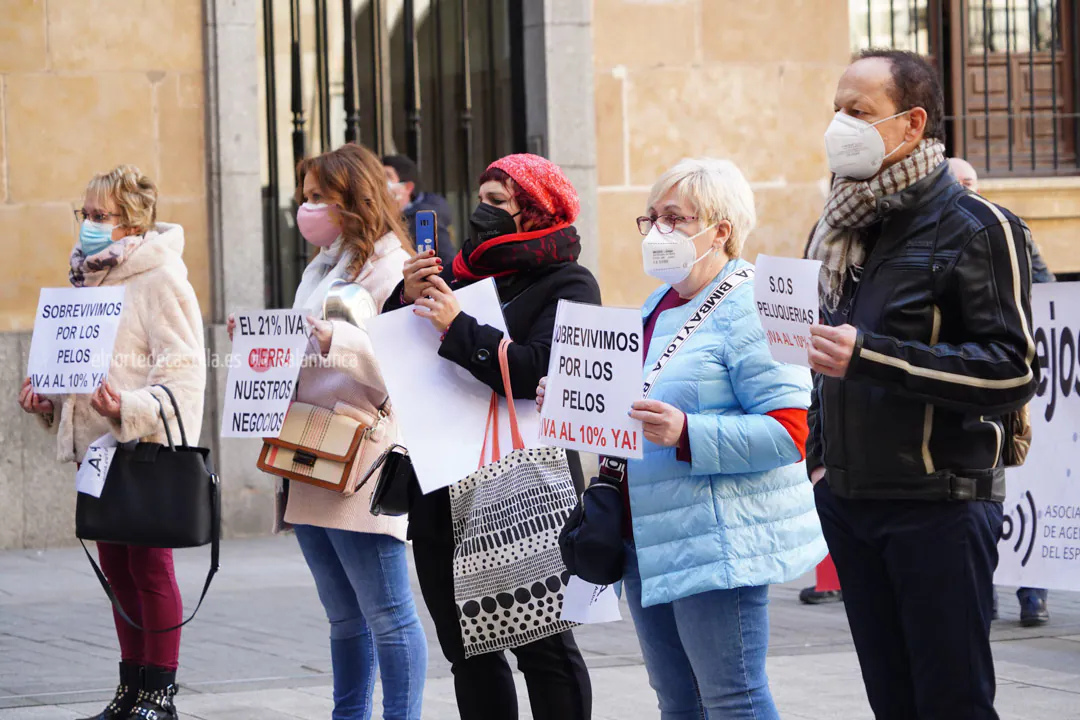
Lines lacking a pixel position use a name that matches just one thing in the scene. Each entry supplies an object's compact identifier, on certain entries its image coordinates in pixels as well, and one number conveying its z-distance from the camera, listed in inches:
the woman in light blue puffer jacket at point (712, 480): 241.7
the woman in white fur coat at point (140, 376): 361.2
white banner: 408.3
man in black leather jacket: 215.2
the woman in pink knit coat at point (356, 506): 312.0
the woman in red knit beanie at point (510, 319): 277.0
